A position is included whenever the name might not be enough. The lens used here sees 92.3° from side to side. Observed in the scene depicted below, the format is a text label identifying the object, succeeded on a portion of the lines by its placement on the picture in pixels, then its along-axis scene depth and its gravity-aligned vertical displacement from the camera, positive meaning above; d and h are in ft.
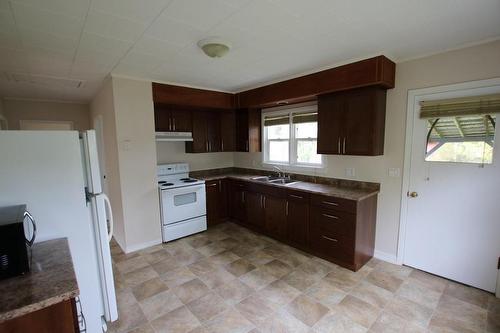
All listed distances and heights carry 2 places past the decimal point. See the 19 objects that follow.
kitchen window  12.59 +0.27
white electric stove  12.14 -3.17
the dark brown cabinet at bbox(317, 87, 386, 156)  9.18 +0.74
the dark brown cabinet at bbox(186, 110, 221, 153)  14.26 +0.55
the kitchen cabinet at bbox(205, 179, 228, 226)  14.14 -3.56
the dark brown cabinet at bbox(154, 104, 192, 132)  12.80 +1.30
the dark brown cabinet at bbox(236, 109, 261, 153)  14.78 +0.73
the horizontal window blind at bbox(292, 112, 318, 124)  12.32 +1.23
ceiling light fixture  7.09 +2.87
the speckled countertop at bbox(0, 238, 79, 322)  3.54 -2.34
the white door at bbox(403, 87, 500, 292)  7.72 -2.75
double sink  12.79 -2.15
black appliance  4.03 -1.75
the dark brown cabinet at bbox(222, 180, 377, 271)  9.23 -3.56
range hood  12.32 +0.34
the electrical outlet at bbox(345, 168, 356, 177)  10.76 -1.44
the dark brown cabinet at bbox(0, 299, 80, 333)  3.59 -2.76
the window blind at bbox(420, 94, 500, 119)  7.41 +1.04
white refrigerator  5.12 -1.12
